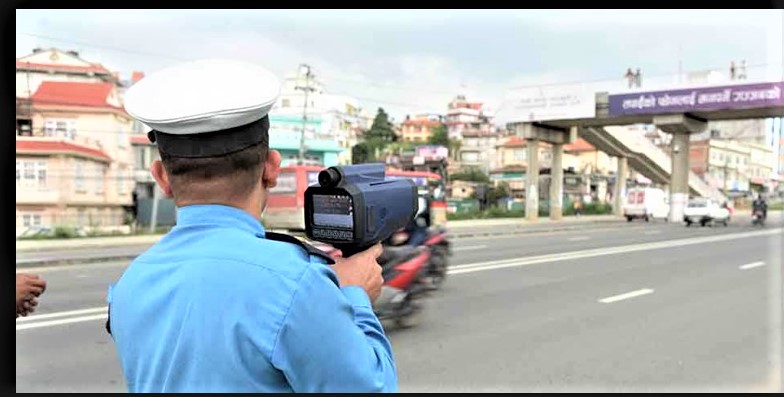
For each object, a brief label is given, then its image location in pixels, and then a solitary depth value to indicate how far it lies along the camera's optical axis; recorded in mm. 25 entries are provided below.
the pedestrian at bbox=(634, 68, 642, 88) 30675
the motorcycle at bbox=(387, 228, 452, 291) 7566
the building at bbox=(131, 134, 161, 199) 35897
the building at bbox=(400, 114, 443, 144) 112125
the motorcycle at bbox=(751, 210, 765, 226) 28594
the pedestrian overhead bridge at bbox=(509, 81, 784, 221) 26984
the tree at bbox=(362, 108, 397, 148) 82594
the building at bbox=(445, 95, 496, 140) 105625
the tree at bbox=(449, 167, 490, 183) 61766
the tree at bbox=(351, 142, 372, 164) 51388
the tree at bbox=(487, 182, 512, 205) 51969
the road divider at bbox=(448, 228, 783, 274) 11328
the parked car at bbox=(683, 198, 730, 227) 28391
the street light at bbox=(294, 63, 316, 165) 30455
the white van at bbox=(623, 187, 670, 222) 34875
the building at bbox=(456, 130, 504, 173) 76250
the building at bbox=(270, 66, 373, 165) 41981
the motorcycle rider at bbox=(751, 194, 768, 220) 28641
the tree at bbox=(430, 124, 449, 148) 82500
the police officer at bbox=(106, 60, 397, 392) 1107
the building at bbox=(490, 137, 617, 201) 58000
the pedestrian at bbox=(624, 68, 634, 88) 30931
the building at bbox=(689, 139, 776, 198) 48375
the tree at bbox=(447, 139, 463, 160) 80125
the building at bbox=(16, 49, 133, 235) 28547
